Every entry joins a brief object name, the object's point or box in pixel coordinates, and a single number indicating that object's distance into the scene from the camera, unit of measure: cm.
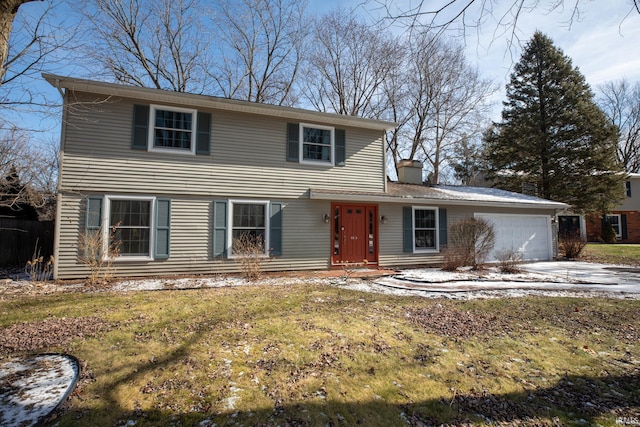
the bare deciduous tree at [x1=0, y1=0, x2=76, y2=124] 608
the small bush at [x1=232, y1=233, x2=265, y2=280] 858
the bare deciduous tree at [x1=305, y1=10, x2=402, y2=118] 2014
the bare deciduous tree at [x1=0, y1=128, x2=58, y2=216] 952
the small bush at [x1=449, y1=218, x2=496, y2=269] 1028
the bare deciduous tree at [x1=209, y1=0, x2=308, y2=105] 1750
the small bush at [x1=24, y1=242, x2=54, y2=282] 756
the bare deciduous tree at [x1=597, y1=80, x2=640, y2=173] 2894
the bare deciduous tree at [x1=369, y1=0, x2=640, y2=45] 333
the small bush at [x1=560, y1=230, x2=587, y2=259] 1388
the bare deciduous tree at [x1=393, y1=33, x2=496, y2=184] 2114
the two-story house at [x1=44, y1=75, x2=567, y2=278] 803
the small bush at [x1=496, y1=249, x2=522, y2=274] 990
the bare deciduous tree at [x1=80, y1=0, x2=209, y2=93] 1523
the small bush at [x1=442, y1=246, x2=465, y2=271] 1018
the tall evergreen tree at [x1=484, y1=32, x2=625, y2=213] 1791
